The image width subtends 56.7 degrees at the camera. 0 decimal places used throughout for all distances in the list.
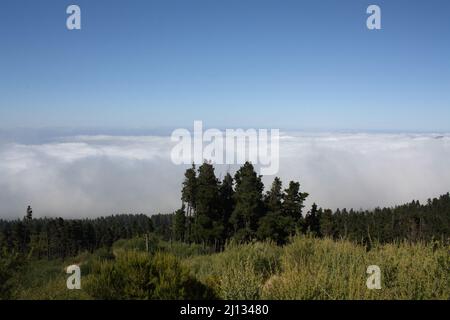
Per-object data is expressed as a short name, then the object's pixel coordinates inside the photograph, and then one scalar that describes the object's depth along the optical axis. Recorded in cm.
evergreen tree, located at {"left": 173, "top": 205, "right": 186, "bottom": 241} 5306
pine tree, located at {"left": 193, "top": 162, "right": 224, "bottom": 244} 4294
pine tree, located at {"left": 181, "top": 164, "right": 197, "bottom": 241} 4875
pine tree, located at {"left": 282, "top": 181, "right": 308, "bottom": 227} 4378
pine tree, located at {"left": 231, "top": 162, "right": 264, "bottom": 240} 4234
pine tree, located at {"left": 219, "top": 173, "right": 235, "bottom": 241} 4544
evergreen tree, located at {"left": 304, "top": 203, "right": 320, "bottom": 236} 5098
